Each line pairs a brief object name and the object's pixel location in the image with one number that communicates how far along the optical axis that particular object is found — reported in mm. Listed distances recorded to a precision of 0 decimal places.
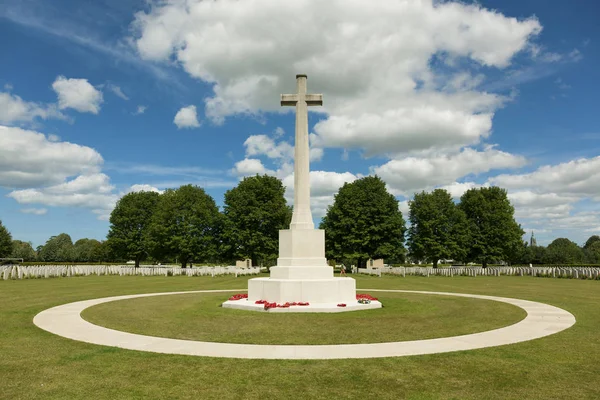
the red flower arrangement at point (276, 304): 13220
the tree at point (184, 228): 49647
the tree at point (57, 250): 102625
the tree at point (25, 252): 95812
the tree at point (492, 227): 48031
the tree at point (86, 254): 104375
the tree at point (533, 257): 83638
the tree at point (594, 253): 90181
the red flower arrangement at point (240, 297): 15361
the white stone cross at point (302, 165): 15836
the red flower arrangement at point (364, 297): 15289
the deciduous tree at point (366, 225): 46969
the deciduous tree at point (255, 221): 46781
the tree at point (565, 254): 80188
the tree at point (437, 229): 47469
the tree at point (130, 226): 55500
